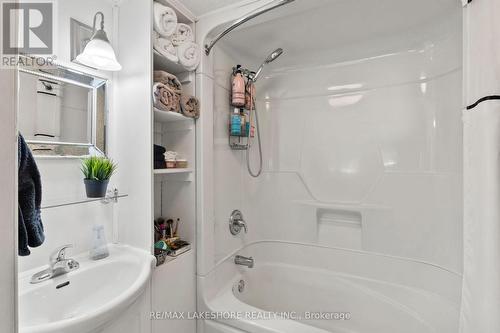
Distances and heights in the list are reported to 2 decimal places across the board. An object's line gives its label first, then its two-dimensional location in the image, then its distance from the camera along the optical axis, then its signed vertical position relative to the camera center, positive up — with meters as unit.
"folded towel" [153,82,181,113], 1.28 +0.38
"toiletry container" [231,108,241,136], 1.74 +0.32
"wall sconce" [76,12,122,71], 1.13 +0.55
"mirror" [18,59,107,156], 1.05 +0.27
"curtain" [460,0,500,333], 0.72 -0.02
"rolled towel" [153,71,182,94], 1.34 +0.50
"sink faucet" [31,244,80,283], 0.98 -0.45
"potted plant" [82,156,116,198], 1.14 -0.05
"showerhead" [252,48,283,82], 1.79 +0.85
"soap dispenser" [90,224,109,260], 1.22 -0.42
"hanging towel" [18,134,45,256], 0.70 -0.11
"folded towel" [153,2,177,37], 1.27 +0.81
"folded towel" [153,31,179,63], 1.30 +0.67
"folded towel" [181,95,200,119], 1.42 +0.37
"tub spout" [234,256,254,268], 1.84 -0.75
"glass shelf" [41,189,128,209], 1.06 -0.17
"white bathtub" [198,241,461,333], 1.44 -0.91
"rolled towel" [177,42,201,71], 1.40 +0.67
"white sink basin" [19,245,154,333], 0.81 -0.53
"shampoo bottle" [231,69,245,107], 1.71 +0.54
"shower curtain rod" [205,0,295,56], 1.23 +0.82
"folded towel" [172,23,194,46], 1.40 +0.80
